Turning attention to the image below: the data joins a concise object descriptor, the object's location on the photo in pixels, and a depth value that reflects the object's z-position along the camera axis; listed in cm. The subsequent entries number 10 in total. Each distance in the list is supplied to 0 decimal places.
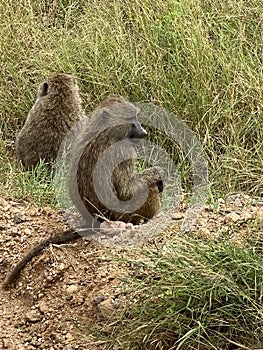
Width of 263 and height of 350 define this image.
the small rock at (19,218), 871
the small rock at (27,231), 852
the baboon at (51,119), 1108
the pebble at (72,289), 764
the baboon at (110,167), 845
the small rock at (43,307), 758
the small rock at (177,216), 863
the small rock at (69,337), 725
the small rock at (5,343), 727
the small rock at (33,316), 754
